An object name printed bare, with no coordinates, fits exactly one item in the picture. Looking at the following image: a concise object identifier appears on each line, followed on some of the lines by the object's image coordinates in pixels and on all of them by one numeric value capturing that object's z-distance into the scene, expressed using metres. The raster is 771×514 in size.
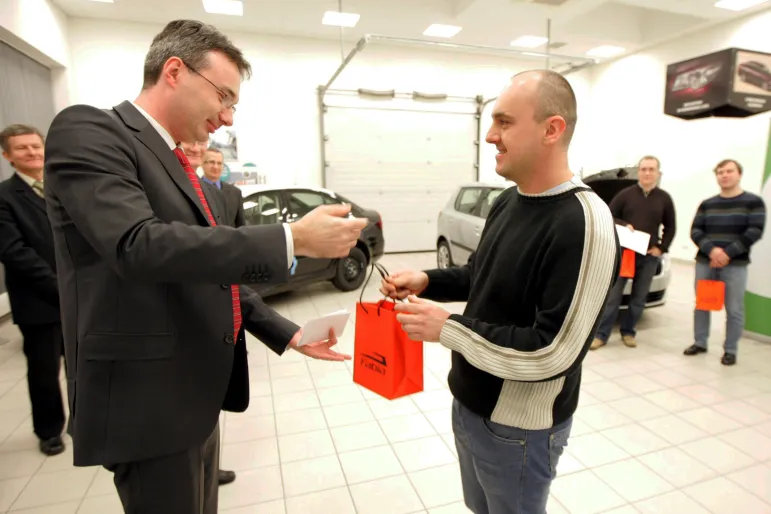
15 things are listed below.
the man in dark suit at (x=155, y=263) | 0.79
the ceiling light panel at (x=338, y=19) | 6.99
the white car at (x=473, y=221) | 4.45
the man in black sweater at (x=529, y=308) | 0.98
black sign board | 4.22
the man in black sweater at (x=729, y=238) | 3.46
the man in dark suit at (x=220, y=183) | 2.60
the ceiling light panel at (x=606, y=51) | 8.55
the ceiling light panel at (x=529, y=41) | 8.12
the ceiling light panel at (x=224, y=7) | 6.51
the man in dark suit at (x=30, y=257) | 2.25
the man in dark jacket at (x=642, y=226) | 3.85
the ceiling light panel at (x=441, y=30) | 7.55
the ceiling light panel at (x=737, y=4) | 6.29
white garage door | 8.38
